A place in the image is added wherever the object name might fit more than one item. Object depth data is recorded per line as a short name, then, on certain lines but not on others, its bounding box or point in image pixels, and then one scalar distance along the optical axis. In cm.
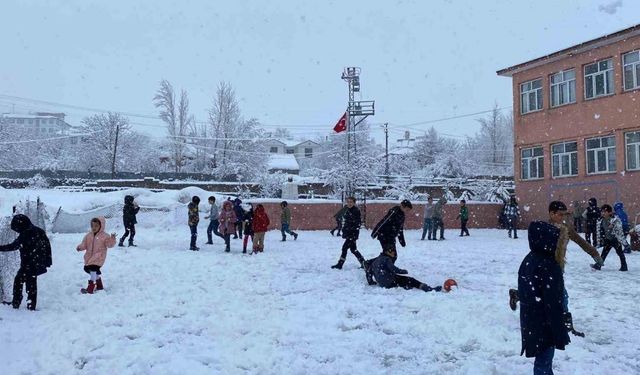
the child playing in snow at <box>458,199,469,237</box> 2451
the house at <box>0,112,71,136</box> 14025
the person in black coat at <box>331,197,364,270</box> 1220
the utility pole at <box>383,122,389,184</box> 5681
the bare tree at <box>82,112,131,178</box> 6069
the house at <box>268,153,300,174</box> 7406
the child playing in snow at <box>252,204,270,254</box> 1583
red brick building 2419
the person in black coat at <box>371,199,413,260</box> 1028
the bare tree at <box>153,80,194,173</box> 6544
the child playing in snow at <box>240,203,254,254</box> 1603
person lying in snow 979
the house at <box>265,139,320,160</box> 9525
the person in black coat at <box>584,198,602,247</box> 1733
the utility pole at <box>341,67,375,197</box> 3631
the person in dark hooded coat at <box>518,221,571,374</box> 448
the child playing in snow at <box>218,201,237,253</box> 1648
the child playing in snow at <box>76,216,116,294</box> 962
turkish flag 3766
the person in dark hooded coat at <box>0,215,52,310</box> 803
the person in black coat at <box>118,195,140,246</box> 1660
